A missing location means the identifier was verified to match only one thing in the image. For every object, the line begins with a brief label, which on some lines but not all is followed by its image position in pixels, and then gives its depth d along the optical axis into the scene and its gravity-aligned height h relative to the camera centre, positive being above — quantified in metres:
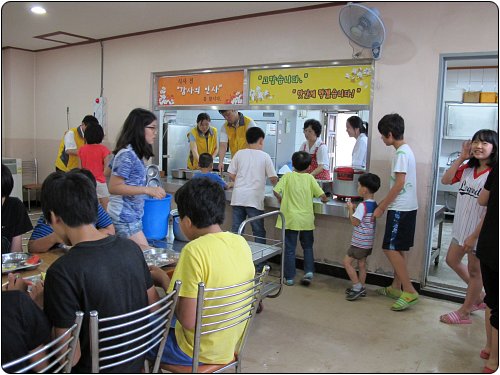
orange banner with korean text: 4.64 +0.63
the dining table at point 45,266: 1.82 -0.57
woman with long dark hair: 2.38 -0.20
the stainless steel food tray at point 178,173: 5.31 -0.37
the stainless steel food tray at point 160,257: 2.01 -0.55
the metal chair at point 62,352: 1.11 -0.59
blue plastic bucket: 2.48 -0.45
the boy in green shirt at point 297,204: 3.80 -0.49
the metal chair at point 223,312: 1.52 -0.62
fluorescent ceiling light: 4.47 +1.34
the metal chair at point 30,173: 7.03 -0.58
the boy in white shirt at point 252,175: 3.89 -0.27
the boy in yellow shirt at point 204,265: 1.53 -0.43
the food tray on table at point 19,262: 1.85 -0.55
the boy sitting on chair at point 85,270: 1.29 -0.40
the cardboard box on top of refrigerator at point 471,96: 6.77 +0.91
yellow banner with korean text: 3.85 +0.59
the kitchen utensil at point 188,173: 5.18 -0.36
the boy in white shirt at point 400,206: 3.32 -0.43
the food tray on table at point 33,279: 1.58 -0.56
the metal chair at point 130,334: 1.27 -0.63
